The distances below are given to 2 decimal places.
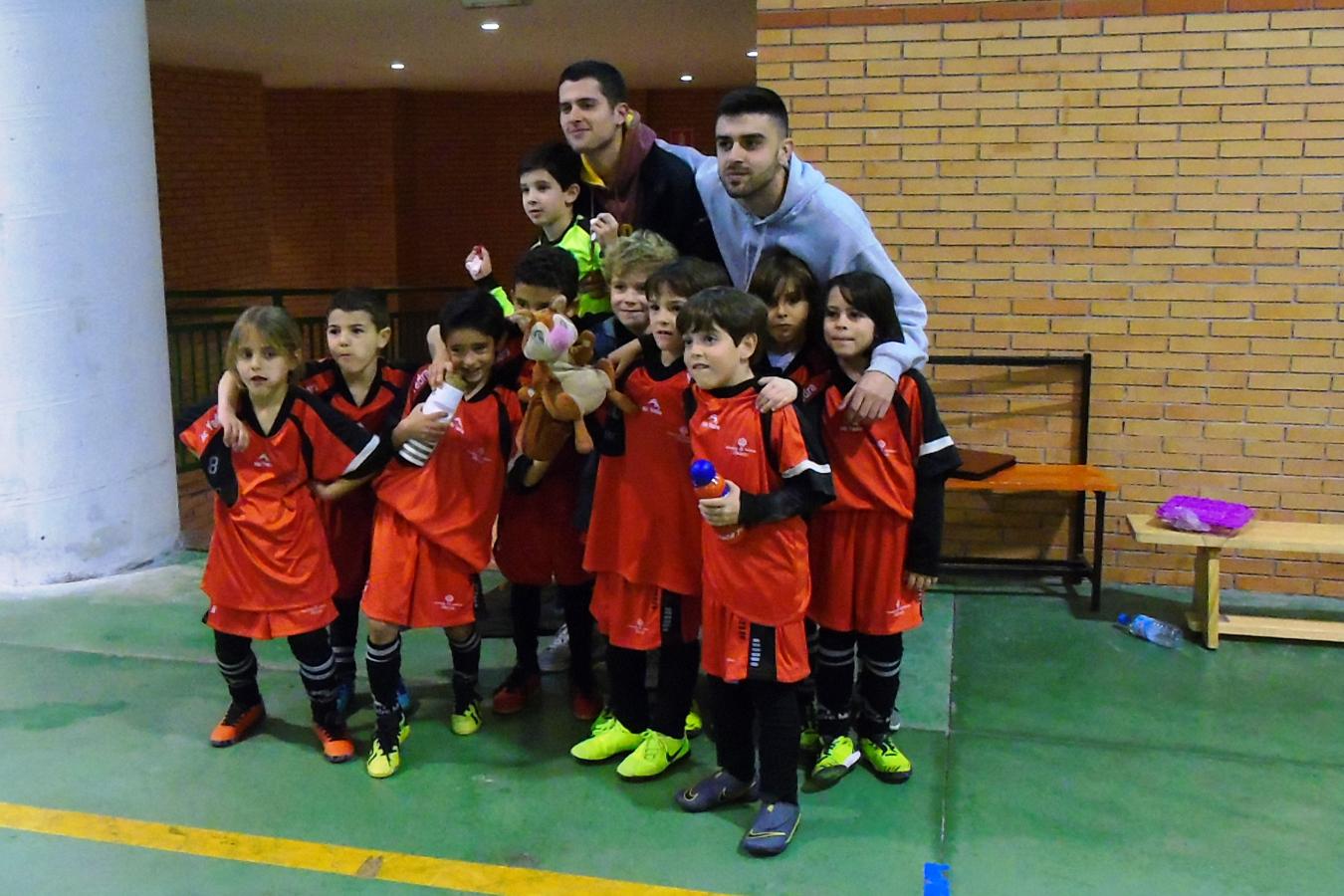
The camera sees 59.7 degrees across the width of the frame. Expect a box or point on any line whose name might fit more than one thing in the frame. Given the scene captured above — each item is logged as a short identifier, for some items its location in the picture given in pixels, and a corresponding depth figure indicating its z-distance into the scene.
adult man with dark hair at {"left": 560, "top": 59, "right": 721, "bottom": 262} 3.74
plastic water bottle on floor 5.13
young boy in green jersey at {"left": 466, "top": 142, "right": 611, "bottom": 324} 3.96
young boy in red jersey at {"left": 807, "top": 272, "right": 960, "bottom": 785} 3.65
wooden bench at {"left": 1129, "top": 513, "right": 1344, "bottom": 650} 5.03
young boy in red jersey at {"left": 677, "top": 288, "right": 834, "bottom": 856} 3.22
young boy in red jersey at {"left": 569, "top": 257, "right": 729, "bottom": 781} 3.64
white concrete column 5.50
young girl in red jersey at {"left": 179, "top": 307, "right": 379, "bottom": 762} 3.80
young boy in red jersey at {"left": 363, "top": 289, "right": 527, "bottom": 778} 3.82
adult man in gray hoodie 3.45
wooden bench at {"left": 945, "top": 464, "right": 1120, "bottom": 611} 5.40
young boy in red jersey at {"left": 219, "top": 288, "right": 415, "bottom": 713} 3.88
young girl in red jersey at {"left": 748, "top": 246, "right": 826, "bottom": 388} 3.55
